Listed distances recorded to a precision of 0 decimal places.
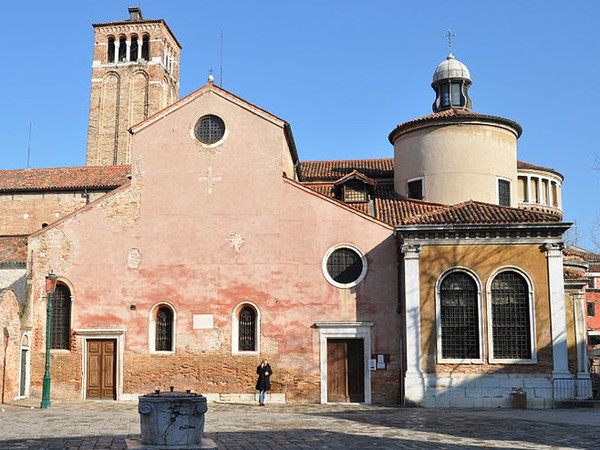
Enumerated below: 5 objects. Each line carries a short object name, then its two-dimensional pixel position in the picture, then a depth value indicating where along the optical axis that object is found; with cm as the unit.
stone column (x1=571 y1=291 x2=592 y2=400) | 2122
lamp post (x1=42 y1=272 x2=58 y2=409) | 2075
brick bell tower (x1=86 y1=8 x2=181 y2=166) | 5550
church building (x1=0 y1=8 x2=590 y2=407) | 2181
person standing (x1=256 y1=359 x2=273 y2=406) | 2230
